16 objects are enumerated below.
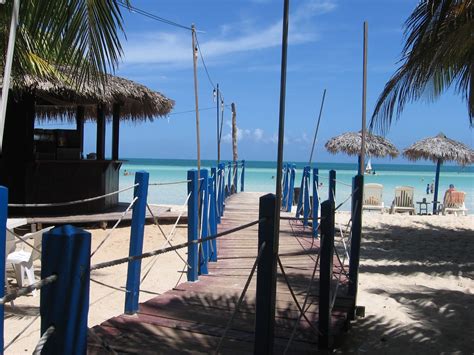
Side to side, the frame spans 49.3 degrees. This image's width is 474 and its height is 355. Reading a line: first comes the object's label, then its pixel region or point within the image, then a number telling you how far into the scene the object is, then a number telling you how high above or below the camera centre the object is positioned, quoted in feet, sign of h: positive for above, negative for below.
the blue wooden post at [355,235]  12.86 -1.83
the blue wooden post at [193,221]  13.47 -1.66
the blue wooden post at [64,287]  4.21 -1.11
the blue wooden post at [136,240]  10.61 -1.76
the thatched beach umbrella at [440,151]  56.24 +1.73
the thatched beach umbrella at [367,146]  56.34 +1.95
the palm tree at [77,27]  11.41 +2.88
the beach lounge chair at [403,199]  48.61 -3.22
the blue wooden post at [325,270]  9.70 -2.04
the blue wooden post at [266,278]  7.29 -1.67
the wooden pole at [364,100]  13.25 +1.63
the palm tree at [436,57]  16.01 +3.91
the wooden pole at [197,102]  15.78 +1.67
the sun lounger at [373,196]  48.57 -3.04
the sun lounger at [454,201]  48.81 -3.25
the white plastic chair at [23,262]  15.43 -3.33
